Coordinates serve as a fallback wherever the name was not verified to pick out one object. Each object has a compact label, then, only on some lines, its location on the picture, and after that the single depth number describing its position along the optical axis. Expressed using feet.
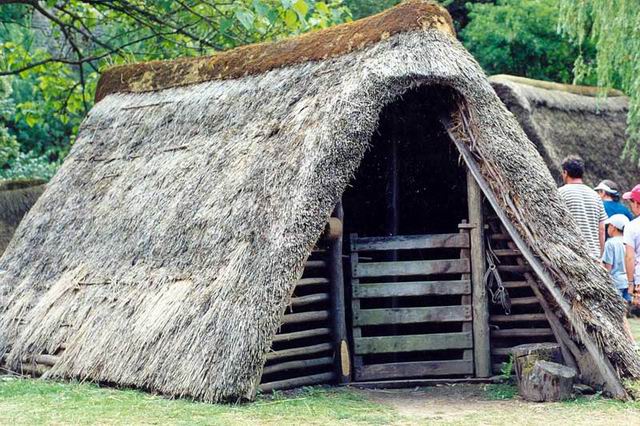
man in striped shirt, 33.99
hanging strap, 32.42
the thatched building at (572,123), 56.03
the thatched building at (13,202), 56.75
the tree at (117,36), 49.24
